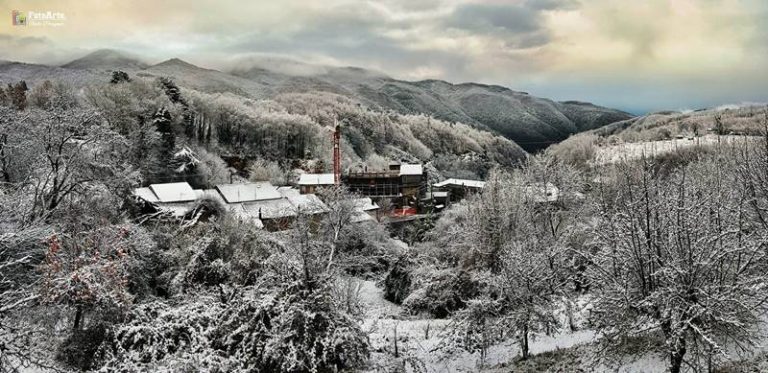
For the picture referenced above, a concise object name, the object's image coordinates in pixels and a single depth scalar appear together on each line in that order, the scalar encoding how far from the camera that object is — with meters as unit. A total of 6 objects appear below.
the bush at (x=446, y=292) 21.22
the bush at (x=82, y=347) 11.98
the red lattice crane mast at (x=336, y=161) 56.12
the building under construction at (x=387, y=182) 59.41
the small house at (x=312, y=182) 55.94
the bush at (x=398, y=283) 26.59
